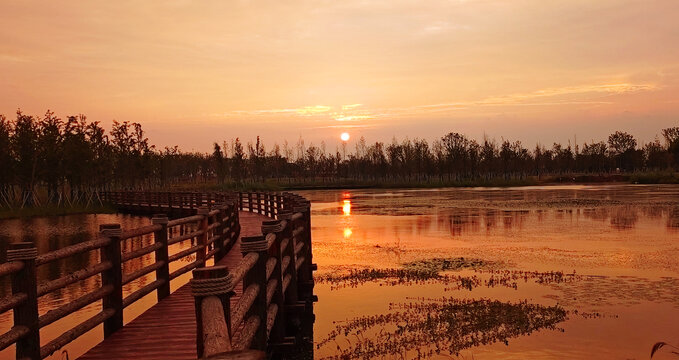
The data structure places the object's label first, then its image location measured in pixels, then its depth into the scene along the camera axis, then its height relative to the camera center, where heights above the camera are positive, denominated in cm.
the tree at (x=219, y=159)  10438 +388
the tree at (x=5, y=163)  5316 +234
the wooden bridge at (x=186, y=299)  410 -134
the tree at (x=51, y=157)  5584 +286
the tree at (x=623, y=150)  14088 +376
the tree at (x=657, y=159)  13250 +128
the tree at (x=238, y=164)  12144 +337
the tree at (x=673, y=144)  11056 +356
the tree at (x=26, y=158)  5422 +286
